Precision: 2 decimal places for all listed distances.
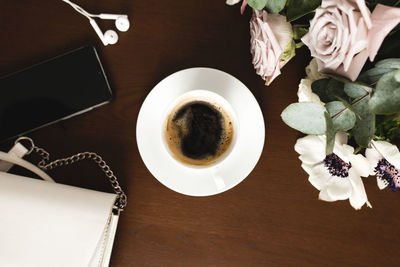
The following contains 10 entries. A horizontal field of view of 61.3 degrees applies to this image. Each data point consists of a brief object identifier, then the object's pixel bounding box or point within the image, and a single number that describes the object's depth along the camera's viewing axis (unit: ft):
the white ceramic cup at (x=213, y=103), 2.00
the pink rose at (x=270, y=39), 1.59
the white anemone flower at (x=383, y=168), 1.69
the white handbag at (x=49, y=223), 1.84
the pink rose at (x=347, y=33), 1.13
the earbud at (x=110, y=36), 2.17
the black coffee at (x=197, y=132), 2.24
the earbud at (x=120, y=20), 2.16
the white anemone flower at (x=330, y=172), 1.77
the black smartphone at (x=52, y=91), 2.18
